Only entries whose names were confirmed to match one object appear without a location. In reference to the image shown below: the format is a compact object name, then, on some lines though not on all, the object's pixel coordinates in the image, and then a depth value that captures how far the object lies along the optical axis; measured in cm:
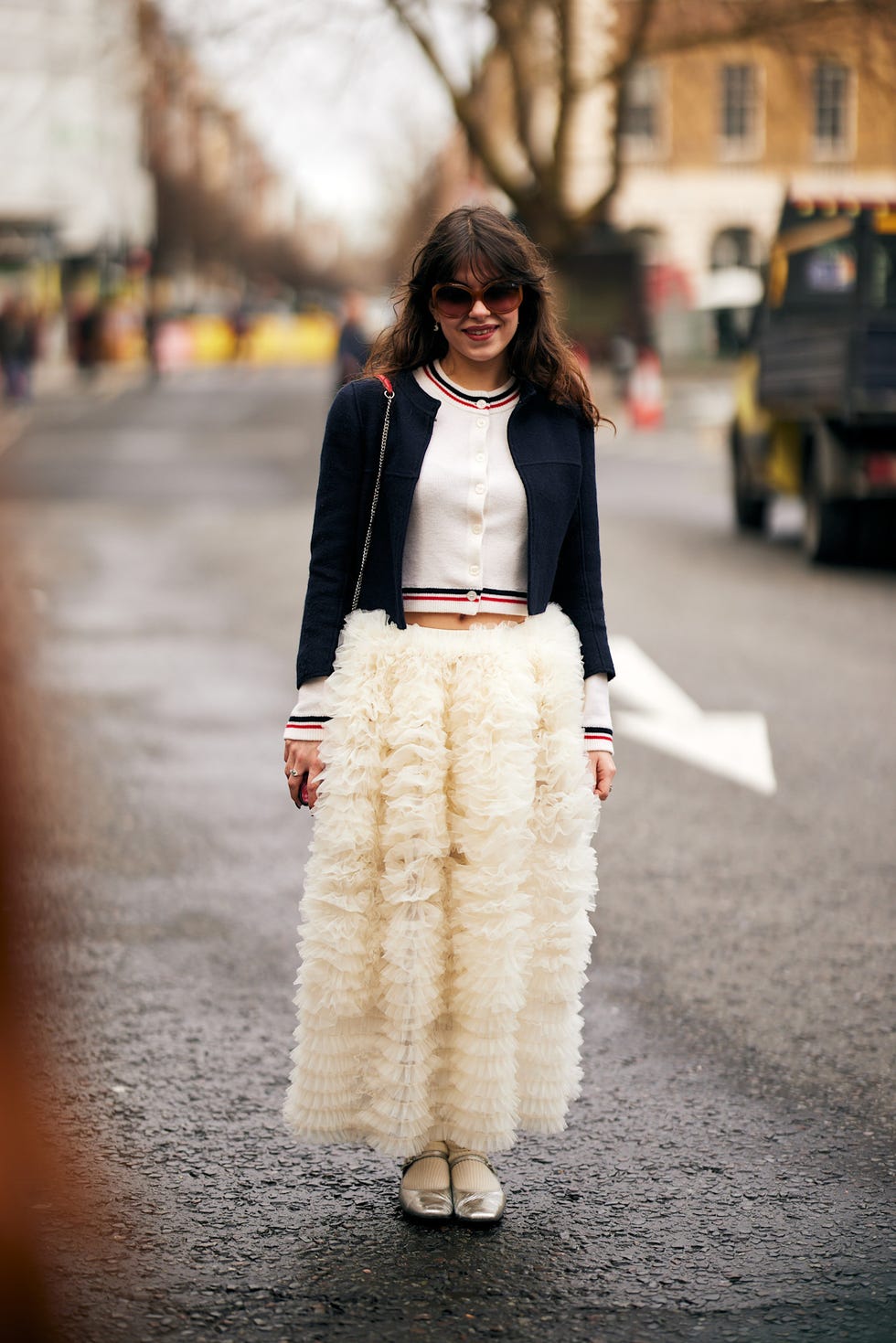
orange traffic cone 3080
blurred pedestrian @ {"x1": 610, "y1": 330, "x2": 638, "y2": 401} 3559
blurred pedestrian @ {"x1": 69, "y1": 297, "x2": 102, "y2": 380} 4625
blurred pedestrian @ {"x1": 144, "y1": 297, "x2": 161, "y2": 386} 4625
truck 1291
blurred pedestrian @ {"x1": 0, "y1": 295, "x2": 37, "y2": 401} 3666
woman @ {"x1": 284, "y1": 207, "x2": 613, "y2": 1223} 341
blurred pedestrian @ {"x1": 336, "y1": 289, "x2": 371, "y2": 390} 2595
